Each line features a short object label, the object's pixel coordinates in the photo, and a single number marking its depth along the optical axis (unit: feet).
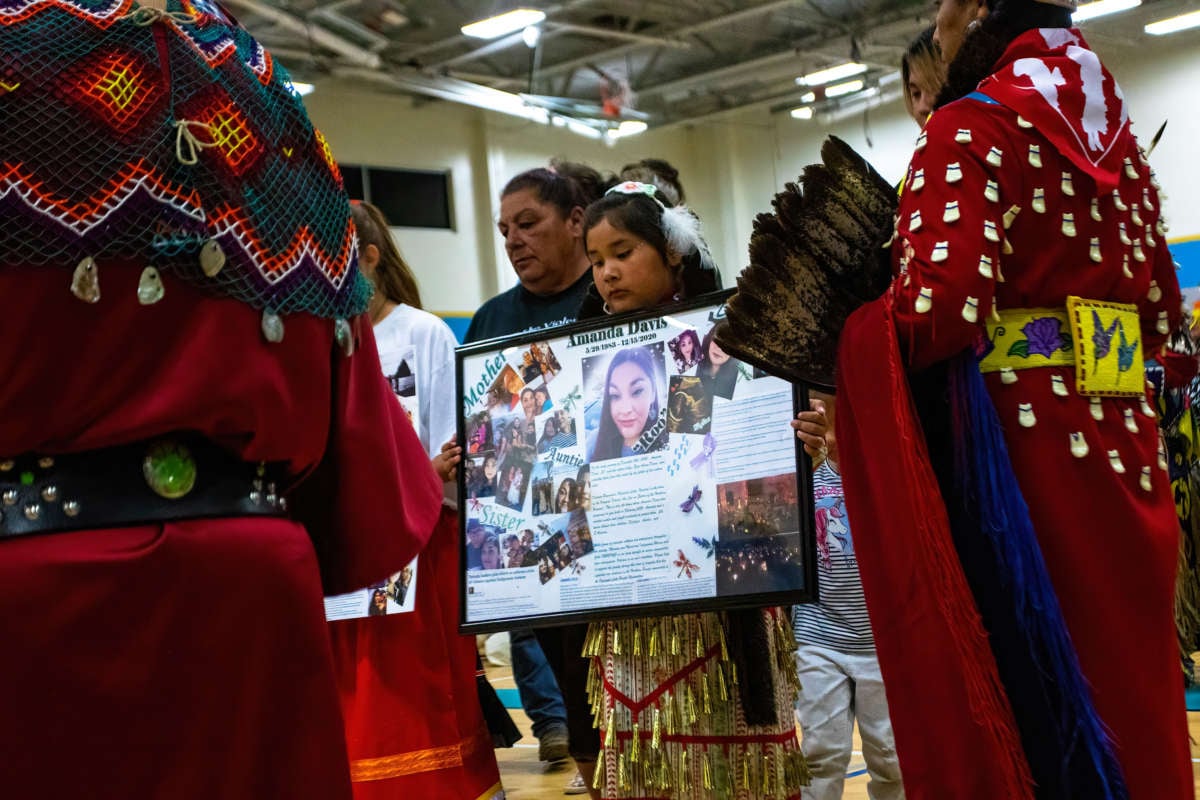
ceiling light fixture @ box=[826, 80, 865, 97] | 44.11
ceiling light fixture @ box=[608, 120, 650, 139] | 46.39
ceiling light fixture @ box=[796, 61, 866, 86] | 42.93
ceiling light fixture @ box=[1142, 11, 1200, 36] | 37.70
